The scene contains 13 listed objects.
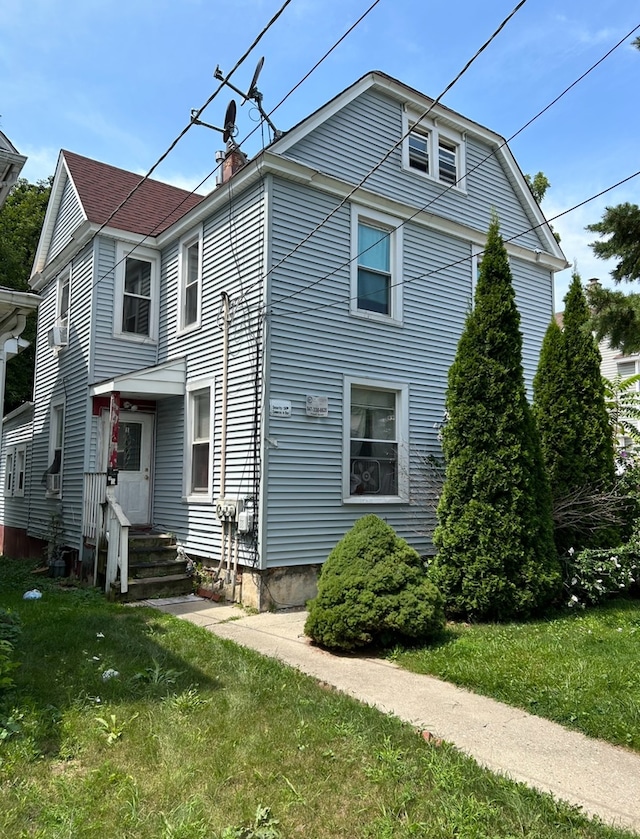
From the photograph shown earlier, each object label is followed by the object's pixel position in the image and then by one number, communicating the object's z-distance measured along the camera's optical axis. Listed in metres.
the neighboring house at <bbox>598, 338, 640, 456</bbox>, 24.42
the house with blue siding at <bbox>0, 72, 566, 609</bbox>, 8.74
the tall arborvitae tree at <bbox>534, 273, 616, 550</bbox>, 8.59
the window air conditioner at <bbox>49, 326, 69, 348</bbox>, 12.36
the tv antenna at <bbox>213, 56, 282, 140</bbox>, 7.70
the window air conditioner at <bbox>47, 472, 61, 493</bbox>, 12.23
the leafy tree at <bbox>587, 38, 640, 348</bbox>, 8.03
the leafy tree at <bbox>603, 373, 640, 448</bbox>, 10.09
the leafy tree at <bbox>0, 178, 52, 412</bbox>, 21.25
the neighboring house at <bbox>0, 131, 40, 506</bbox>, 8.41
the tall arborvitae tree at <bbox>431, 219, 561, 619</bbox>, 7.11
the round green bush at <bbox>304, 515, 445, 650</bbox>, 5.91
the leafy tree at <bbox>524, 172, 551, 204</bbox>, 19.14
